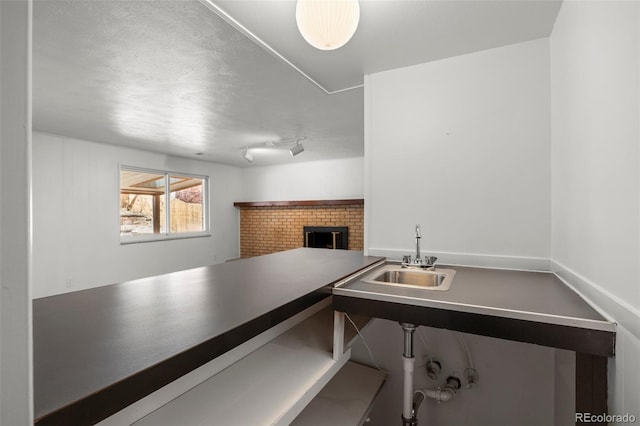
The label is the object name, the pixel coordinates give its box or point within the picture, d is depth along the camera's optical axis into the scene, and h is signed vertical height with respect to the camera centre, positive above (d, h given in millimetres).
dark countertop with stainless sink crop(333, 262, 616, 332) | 928 -321
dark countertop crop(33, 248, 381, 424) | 502 -298
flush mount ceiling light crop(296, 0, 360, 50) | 1083 +722
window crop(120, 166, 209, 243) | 5102 +132
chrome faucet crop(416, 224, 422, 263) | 1704 -177
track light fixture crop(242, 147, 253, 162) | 4877 +934
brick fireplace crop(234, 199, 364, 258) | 5840 -209
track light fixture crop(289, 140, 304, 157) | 4285 +917
